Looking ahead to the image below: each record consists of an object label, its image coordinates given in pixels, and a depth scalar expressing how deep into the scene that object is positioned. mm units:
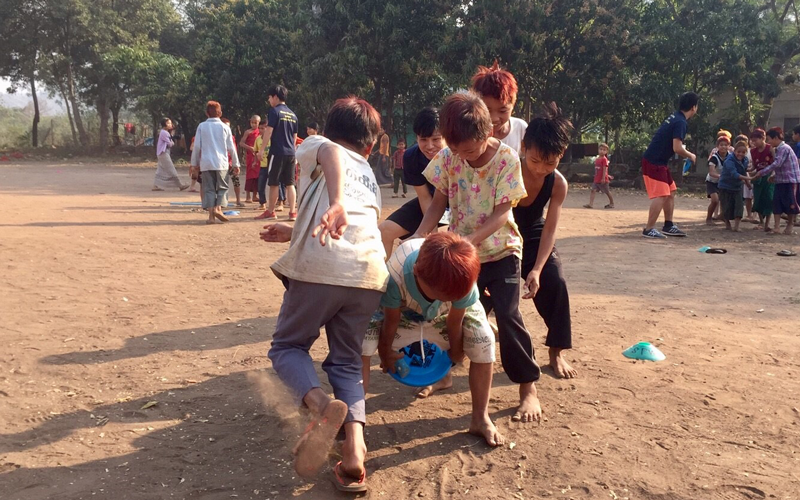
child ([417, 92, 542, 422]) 3199
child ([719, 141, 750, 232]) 10812
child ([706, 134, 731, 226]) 11688
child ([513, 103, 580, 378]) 3594
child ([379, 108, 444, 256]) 4438
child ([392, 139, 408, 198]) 15891
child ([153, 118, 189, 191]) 15550
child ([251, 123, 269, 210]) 11945
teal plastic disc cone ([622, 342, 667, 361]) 4368
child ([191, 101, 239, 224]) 9844
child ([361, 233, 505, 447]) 2828
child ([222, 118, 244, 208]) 13216
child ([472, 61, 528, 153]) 3789
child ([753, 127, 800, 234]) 10344
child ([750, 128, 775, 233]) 10922
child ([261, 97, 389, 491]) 2738
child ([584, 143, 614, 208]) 14109
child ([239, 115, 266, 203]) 13086
